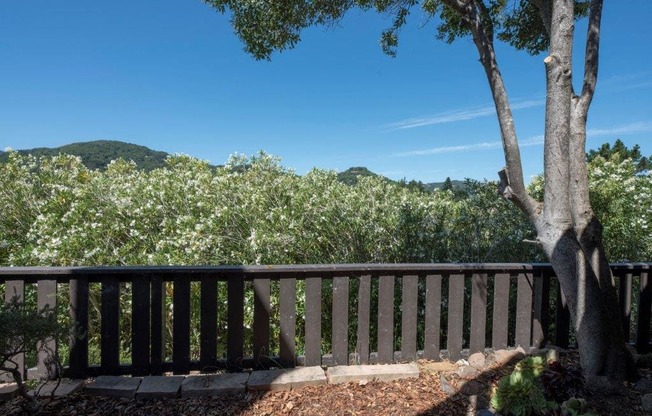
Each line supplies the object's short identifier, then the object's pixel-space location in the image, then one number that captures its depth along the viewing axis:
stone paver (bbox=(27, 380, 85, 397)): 2.39
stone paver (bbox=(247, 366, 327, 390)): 2.51
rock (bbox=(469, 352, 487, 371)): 2.79
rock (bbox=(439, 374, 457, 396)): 2.45
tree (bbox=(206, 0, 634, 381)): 2.49
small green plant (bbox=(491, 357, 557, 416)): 1.97
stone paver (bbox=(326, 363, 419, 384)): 2.61
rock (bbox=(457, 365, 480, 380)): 2.66
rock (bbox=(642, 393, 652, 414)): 2.25
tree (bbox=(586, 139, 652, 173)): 17.29
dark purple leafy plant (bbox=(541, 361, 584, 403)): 2.08
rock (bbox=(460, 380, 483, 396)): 2.44
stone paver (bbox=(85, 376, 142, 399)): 2.44
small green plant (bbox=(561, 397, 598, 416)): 1.93
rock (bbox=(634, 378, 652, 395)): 2.50
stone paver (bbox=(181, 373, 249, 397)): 2.44
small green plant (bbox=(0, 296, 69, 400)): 1.99
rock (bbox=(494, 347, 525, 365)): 2.84
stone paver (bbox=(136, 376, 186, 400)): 2.41
